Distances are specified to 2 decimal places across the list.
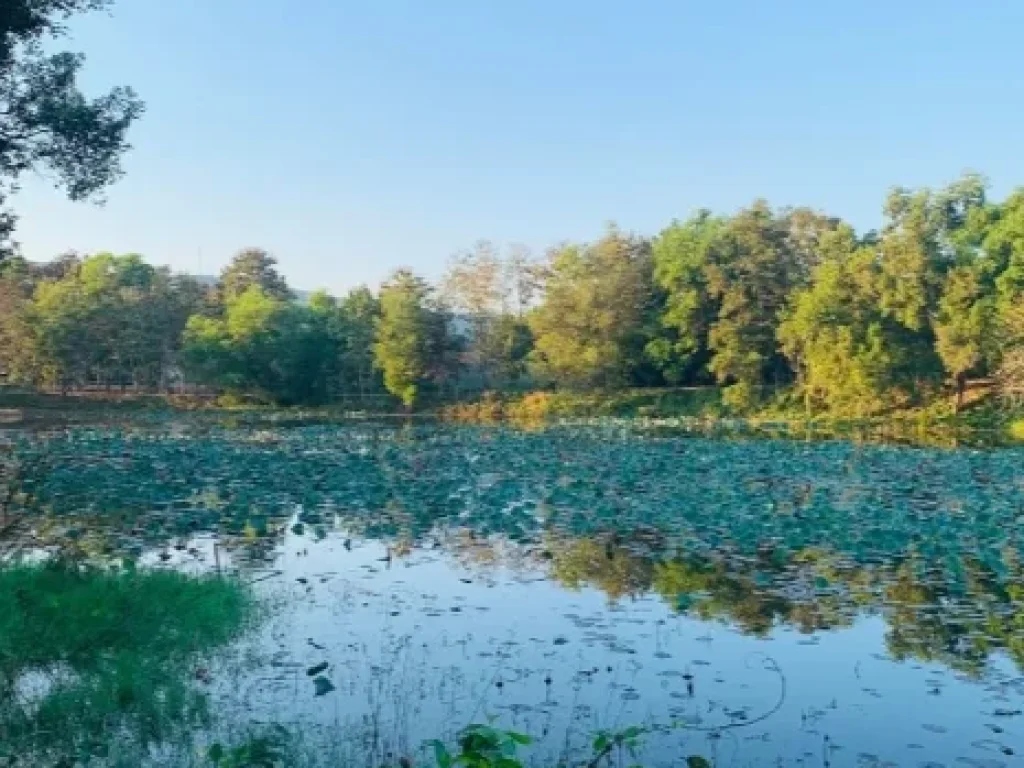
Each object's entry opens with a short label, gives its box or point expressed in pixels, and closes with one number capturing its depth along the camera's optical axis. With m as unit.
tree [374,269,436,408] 45.25
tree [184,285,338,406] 47.44
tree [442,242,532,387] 47.41
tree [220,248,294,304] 68.56
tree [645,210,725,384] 43.53
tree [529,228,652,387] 43.78
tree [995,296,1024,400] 31.31
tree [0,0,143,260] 10.58
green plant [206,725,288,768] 3.41
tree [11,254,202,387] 47.53
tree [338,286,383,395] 48.19
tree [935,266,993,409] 34.19
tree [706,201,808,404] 40.94
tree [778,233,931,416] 35.62
